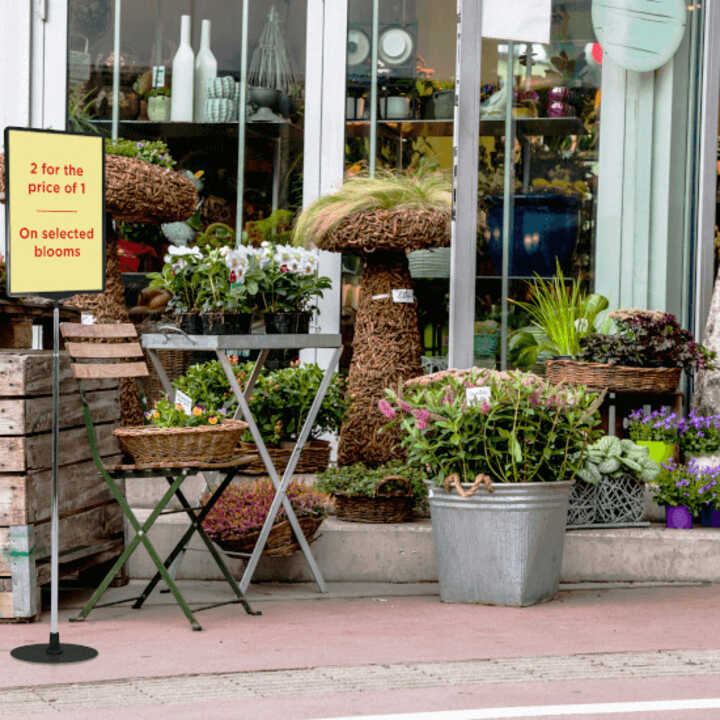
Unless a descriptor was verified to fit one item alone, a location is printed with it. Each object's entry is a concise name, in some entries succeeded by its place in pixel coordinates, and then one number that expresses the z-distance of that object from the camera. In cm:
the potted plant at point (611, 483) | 1223
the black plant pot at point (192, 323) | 1094
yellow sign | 902
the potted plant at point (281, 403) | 1267
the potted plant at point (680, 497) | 1245
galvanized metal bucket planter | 1071
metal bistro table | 1072
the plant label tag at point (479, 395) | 1091
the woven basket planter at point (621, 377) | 1335
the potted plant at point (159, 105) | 1658
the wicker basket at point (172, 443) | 983
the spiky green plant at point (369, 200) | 1359
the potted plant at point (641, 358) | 1336
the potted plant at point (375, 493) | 1216
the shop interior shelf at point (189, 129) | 1636
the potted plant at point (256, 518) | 1119
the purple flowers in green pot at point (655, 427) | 1344
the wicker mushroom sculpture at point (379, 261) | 1352
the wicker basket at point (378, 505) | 1220
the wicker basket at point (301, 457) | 1250
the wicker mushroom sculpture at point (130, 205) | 1353
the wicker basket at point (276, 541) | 1121
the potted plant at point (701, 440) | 1334
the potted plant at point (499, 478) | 1073
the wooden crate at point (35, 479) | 998
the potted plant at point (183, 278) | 1114
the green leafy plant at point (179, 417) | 1012
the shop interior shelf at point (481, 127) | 1493
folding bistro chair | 987
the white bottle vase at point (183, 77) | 1648
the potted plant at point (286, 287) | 1122
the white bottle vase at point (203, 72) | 1650
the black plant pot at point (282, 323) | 1117
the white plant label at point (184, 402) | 1037
